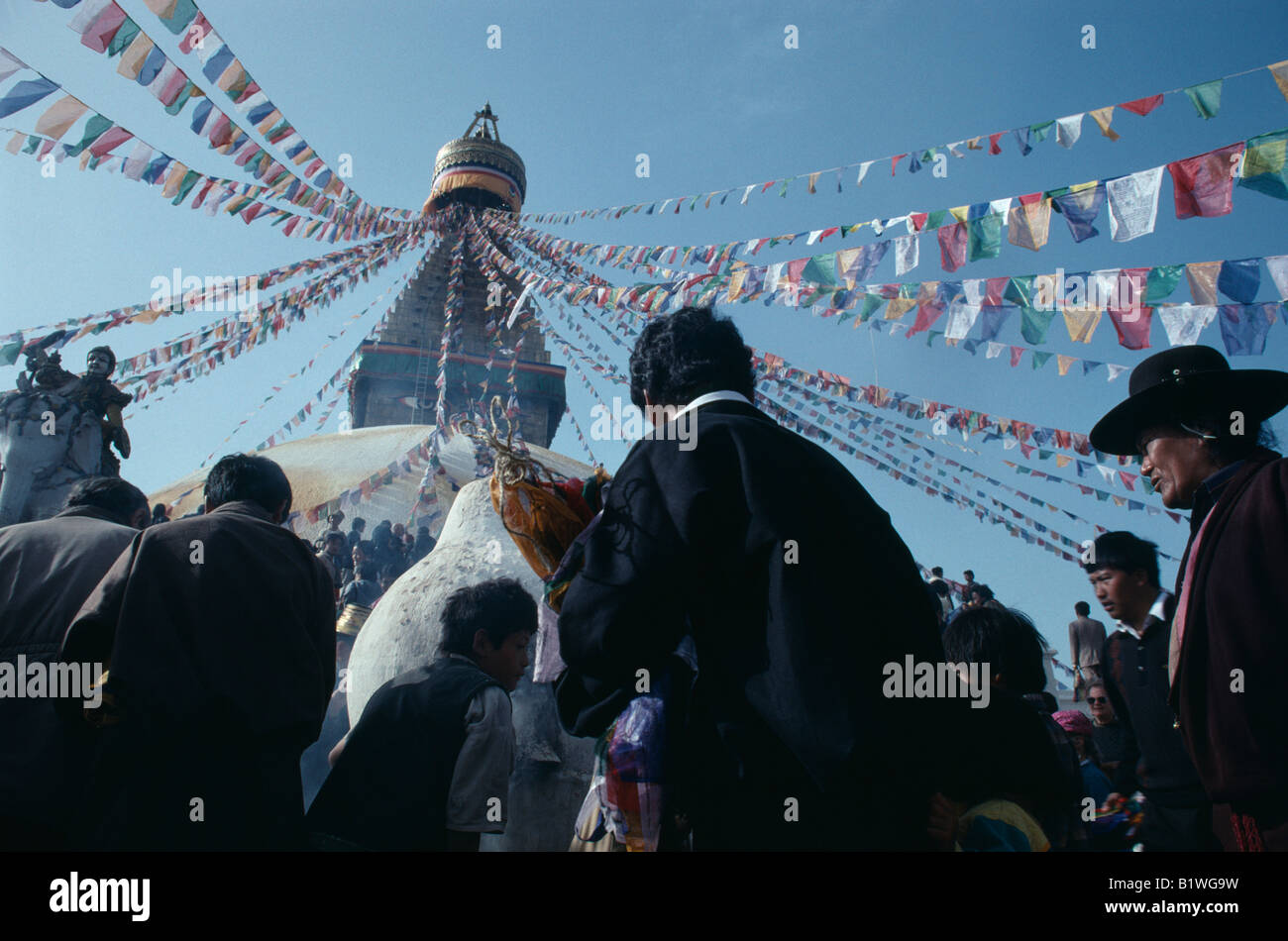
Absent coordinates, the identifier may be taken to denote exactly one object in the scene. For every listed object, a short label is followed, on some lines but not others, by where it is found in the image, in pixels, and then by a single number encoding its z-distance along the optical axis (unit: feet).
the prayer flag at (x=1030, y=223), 16.90
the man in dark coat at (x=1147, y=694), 9.33
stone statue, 20.74
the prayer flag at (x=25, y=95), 17.85
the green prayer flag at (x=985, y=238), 17.72
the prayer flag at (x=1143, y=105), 15.61
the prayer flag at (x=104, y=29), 17.88
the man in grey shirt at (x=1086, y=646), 20.40
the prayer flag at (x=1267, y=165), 13.56
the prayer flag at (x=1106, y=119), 16.35
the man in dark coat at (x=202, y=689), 6.99
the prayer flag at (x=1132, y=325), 18.11
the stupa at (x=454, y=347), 68.95
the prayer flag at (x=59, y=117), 19.01
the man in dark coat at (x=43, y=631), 7.83
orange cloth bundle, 7.64
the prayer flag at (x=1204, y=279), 16.98
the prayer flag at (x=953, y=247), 18.43
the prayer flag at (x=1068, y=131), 17.16
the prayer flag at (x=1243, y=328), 17.85
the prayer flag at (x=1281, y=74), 13.24
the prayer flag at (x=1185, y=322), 17.66
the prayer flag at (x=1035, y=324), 19.34
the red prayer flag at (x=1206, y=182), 14.26
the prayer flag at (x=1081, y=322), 18.38
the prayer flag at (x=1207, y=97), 14.78
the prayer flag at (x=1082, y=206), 16.02
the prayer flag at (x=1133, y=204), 15.23
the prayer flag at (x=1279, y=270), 16.27
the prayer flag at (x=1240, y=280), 16.65
